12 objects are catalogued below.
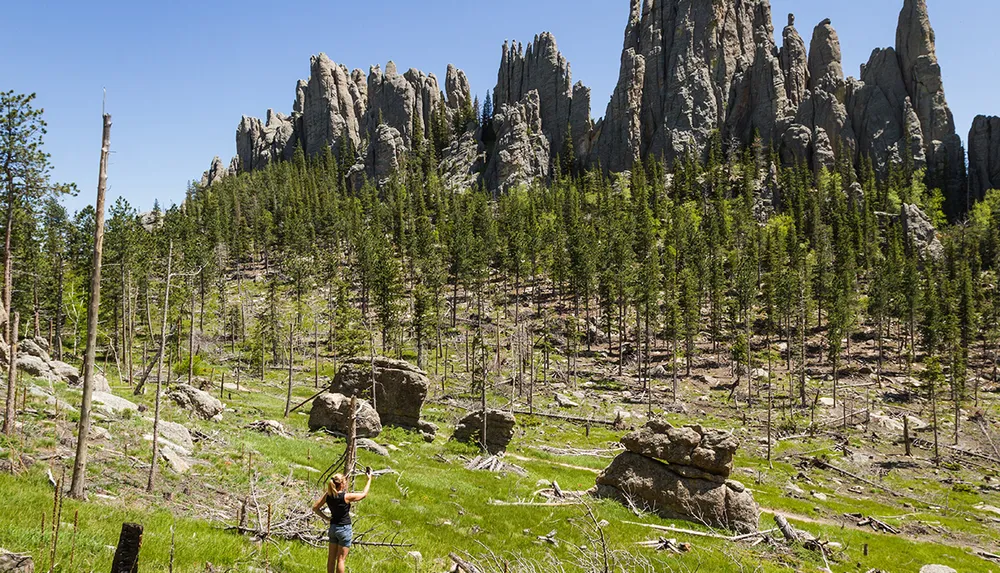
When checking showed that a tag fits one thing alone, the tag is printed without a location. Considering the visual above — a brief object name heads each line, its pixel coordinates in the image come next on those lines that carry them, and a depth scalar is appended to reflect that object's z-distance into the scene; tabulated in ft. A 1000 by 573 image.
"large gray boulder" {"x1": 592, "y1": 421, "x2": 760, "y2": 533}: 78.79
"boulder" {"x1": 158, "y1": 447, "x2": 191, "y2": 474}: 59.09
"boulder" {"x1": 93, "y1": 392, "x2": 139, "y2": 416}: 79.56
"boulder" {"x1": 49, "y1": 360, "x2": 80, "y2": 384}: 107.51
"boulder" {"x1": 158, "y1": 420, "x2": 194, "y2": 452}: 71.55
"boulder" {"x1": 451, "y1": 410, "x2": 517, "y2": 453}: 123.34
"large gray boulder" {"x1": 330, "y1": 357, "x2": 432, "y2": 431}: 132.87
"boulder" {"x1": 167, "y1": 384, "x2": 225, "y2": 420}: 103.65
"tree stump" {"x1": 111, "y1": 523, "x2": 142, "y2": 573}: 22.98
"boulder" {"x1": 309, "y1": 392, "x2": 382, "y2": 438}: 113.80
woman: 31.30
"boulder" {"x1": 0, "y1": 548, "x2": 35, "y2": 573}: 23.22
